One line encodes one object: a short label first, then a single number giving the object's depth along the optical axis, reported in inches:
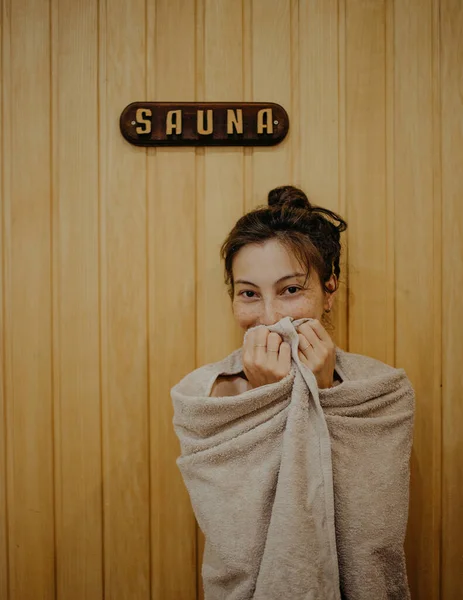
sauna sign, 35.4
